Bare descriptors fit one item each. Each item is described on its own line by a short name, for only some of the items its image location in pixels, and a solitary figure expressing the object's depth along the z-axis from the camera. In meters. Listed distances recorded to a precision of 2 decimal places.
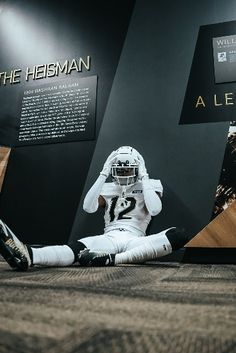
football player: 1.66
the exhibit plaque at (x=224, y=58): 2.96
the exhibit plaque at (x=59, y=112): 3.28
